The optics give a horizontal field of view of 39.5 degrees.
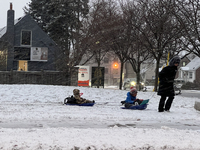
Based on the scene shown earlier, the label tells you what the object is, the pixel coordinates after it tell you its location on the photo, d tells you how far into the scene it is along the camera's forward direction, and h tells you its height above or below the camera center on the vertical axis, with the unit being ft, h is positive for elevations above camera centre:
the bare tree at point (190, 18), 59.52 +14.39
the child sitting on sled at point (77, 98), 38.05 -2.35
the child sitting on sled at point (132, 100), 35.43 -2.35
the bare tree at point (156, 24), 64.95 +14.09
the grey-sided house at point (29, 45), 113.19 +14.82
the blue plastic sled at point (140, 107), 34.48 -3.14
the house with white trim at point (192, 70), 193.26 +8.71
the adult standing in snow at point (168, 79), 30.50 +0.34
